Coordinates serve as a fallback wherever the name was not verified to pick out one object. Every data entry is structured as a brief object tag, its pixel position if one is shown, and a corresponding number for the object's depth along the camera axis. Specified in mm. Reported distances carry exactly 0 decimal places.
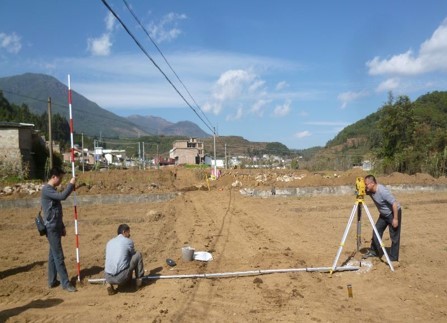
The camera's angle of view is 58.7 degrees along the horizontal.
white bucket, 7352
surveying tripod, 6387
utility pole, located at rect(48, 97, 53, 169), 22981
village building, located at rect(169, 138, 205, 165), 76000
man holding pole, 6020
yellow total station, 6695
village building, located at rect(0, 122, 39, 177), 29469
